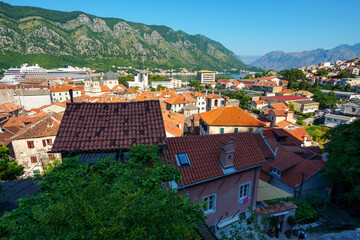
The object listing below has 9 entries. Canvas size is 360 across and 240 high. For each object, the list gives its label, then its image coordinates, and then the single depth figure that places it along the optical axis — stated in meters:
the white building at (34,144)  25.47
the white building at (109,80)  114.36
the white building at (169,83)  158.15
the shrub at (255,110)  75.49
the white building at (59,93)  82.56
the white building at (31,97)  65.50
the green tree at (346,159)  15.74
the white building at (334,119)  56.89
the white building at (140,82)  151.75
